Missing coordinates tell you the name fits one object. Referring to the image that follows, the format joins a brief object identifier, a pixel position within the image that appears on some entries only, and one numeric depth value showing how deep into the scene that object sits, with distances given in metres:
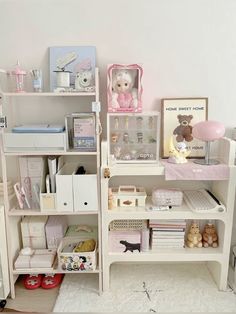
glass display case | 2.00
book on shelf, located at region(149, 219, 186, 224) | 2.05
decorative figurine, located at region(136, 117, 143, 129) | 2.01
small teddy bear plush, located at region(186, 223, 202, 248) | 2.06
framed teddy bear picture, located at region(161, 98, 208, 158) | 2.03
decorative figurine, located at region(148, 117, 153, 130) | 2.00
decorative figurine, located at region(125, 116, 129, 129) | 2.02
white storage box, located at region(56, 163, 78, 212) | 1.85
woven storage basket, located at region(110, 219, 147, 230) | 2.07
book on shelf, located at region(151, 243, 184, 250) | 2.04
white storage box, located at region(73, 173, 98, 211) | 1.86
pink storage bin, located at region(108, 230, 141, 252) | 2.00
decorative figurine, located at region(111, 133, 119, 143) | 2.01
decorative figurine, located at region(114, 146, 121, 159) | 2.02
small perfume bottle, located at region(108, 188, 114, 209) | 1.93
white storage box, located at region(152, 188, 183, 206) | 1.97
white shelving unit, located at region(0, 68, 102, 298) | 1.83
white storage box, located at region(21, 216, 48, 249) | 2.07
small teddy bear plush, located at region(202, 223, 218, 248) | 2.07
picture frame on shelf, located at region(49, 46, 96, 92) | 1.97
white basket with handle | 1.97
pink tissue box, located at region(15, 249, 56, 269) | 1.96
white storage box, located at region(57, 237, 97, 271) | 1.94
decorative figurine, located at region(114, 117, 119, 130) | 2.01
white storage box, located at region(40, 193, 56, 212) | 1.88
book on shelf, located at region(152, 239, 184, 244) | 2.04
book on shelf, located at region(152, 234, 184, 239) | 2.04
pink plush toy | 1.89
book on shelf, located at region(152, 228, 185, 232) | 2.04
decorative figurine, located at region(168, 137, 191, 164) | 1.91
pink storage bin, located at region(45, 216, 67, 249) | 2.08
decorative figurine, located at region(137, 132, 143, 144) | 2.03
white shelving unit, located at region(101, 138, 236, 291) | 1.86
